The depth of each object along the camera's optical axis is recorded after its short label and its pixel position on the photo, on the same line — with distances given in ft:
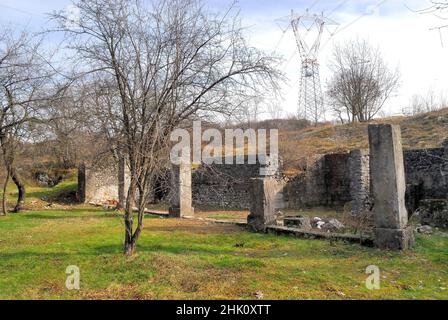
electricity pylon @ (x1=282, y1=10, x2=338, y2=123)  119.91
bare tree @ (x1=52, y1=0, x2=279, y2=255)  24.57
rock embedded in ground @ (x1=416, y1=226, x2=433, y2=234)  36.46
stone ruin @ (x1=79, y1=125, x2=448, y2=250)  29.94
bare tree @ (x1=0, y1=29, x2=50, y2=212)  50.08
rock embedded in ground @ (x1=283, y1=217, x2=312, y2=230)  40.33
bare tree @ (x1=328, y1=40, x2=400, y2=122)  120.98
